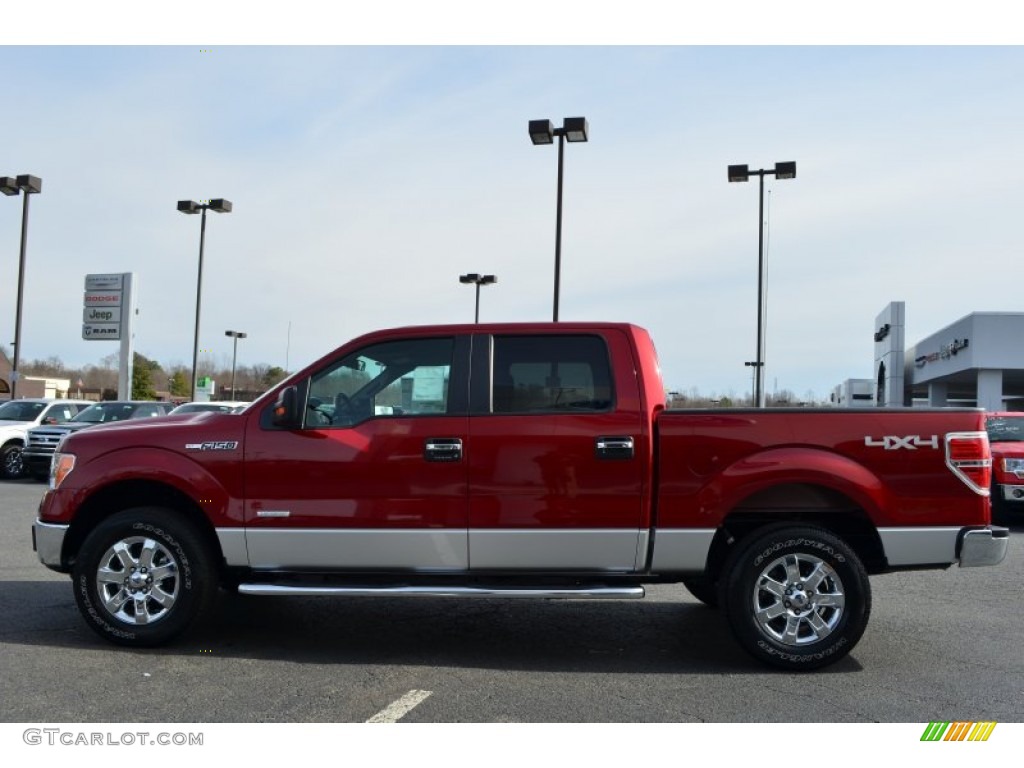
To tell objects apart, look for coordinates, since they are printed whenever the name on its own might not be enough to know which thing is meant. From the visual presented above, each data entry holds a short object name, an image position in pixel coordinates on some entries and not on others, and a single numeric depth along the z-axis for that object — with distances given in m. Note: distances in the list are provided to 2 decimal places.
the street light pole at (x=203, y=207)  29.92
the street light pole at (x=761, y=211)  21.52
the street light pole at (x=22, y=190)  29.23
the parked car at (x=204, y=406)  16.86
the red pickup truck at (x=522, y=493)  5.58
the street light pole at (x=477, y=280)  34.28
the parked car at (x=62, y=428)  17.39
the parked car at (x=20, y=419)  18.38
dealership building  33.00
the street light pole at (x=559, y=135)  18.17
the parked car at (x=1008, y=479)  12.41
